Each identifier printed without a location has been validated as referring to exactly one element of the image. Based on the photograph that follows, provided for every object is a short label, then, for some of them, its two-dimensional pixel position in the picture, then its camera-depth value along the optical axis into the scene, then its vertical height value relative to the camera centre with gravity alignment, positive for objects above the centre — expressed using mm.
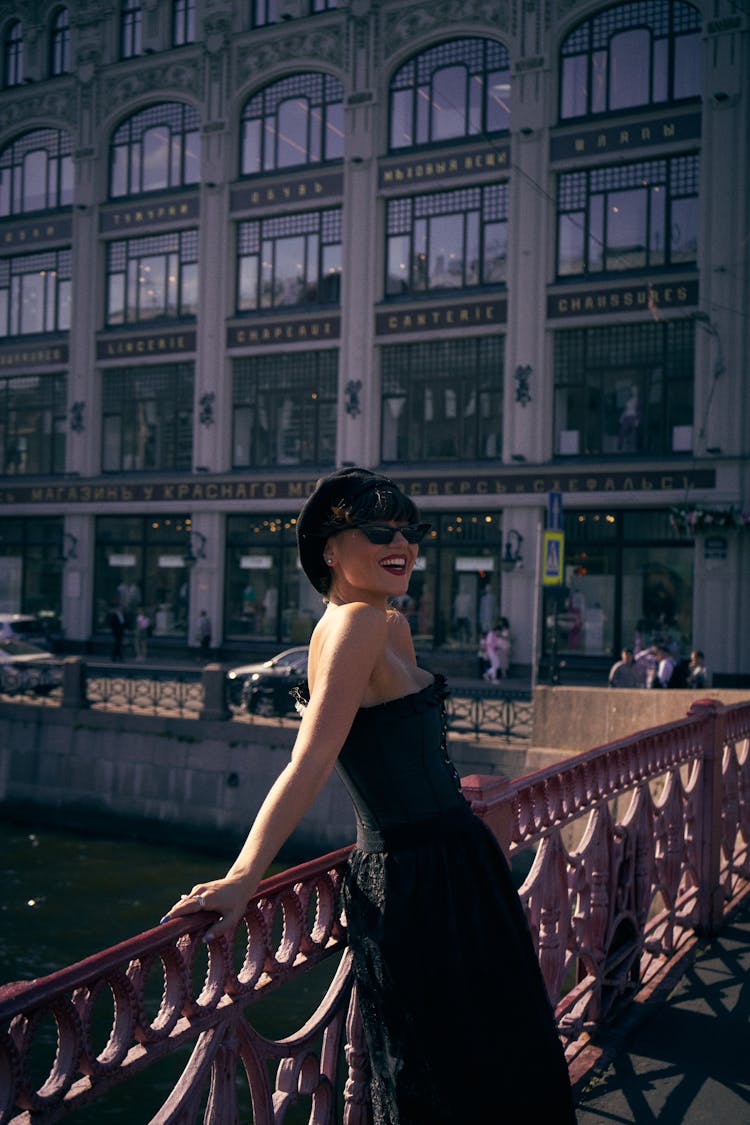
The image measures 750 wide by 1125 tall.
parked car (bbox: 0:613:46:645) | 28453 -1751
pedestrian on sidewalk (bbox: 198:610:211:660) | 29500 -1849
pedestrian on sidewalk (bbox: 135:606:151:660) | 29922 -1957
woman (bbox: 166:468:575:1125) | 2783 -849
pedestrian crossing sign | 16547 +266
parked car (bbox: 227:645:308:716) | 19641 -2152
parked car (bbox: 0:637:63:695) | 22281 -2307
